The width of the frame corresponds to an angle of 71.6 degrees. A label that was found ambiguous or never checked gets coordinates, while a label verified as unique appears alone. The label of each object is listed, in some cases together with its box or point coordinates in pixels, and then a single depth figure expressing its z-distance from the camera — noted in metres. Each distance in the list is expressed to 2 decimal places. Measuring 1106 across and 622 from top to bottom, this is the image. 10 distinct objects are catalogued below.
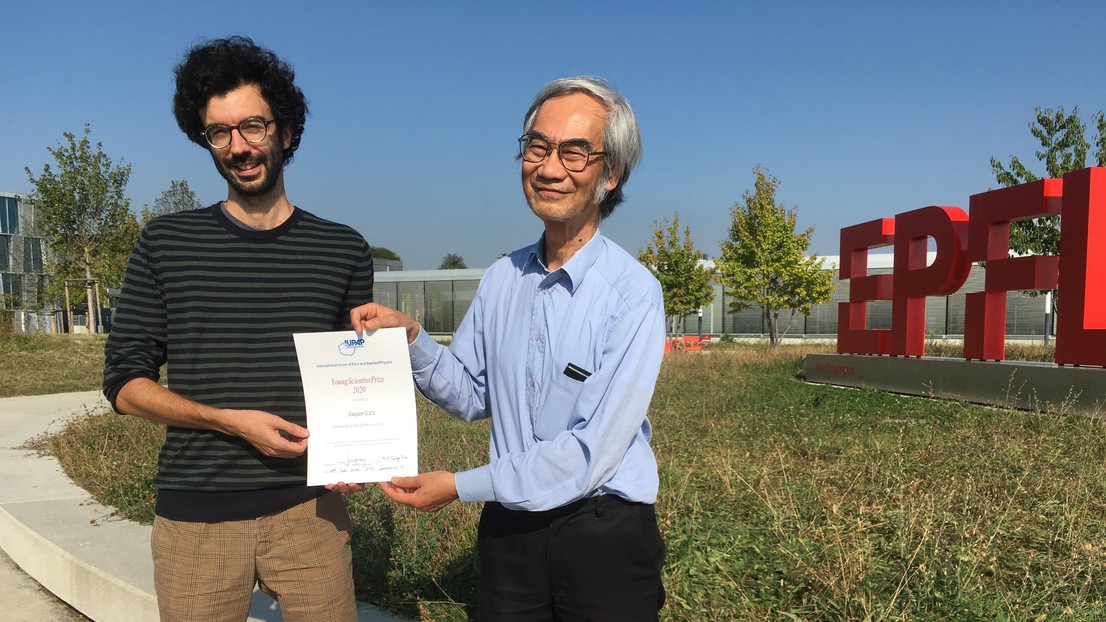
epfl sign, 9.59
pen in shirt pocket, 1.82
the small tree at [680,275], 32.09
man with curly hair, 2.08
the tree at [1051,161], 21.50
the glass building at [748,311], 35.59
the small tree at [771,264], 27.61
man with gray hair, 1.78
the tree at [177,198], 38.97
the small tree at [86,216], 29.92
